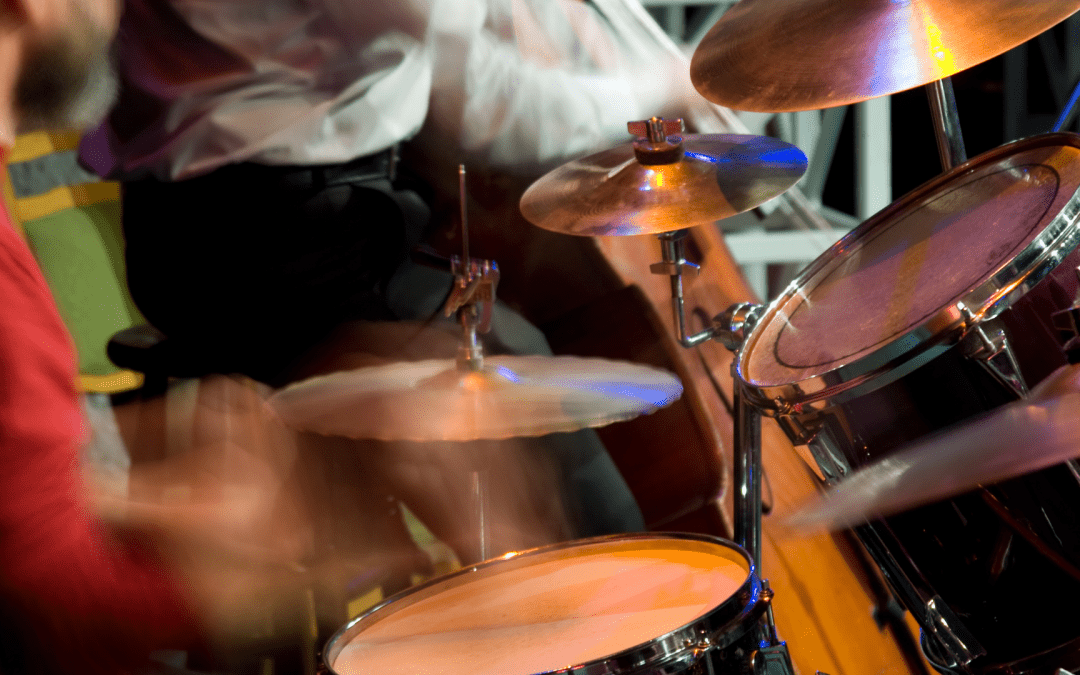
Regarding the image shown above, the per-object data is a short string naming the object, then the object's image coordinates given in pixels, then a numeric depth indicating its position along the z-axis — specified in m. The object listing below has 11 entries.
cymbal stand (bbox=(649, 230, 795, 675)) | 2.82
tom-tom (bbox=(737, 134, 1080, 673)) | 2.59
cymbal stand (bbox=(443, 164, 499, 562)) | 2.90
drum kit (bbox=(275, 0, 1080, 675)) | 2.58
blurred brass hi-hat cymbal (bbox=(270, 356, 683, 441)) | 2.84
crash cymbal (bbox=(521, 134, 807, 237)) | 2.82
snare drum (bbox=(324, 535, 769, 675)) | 2.59
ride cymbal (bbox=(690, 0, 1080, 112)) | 2.69
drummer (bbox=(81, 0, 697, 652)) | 3.26
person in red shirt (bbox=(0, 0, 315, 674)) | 2.57
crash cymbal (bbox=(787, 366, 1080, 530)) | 2.47
